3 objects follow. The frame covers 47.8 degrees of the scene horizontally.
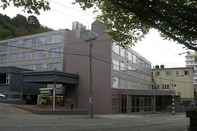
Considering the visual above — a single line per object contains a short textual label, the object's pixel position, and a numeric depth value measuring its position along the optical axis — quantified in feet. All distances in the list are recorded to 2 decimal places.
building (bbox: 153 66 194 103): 156.38
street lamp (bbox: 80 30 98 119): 96.90
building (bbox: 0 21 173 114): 98.82
